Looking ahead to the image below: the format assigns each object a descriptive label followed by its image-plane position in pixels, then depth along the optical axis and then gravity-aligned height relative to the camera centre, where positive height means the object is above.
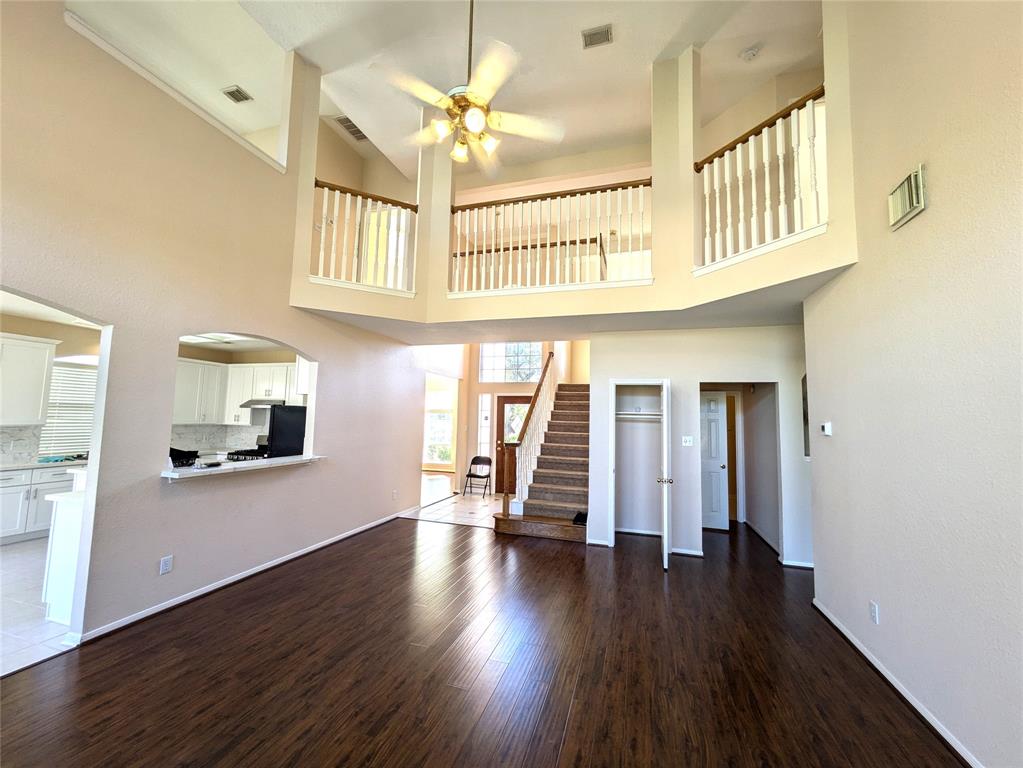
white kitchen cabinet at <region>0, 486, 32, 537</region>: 4.29 -1.10
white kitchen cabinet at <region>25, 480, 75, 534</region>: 4.50 -1.16
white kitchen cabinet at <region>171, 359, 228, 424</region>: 5.93 +0.26
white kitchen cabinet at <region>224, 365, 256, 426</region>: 6.48 +0.29
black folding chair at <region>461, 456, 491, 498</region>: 8.21 -1.18
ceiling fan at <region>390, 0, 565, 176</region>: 2.64 +2.11
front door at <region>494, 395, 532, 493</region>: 8.84 +0.06
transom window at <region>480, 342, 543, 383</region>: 8.93 +1.24
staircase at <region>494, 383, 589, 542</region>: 5.20 -0.95
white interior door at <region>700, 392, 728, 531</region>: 5.71 -0.54
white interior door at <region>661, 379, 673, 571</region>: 4.27 -0.33
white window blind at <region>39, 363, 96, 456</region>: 4.95 -0.06
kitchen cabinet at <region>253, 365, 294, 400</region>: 6.25 +0.46
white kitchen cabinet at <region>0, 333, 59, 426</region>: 4.32 +0.31
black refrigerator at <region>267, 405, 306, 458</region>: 4.11 -0.20
